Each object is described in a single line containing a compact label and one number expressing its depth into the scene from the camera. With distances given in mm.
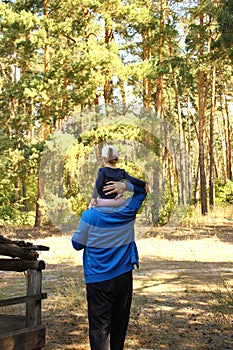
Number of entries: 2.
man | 4434
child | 4246
